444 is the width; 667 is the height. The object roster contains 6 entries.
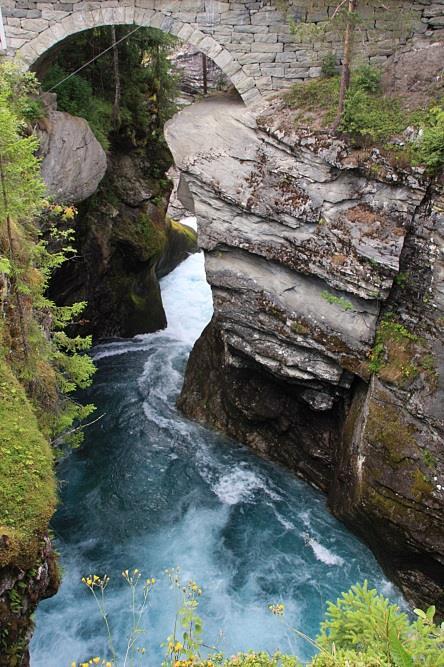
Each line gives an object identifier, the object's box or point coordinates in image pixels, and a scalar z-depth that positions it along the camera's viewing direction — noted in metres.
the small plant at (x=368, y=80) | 9.88
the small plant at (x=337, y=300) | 9.92
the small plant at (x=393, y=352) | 9.29
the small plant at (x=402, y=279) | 9.43
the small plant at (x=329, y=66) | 10.48
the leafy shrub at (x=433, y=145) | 8.73
